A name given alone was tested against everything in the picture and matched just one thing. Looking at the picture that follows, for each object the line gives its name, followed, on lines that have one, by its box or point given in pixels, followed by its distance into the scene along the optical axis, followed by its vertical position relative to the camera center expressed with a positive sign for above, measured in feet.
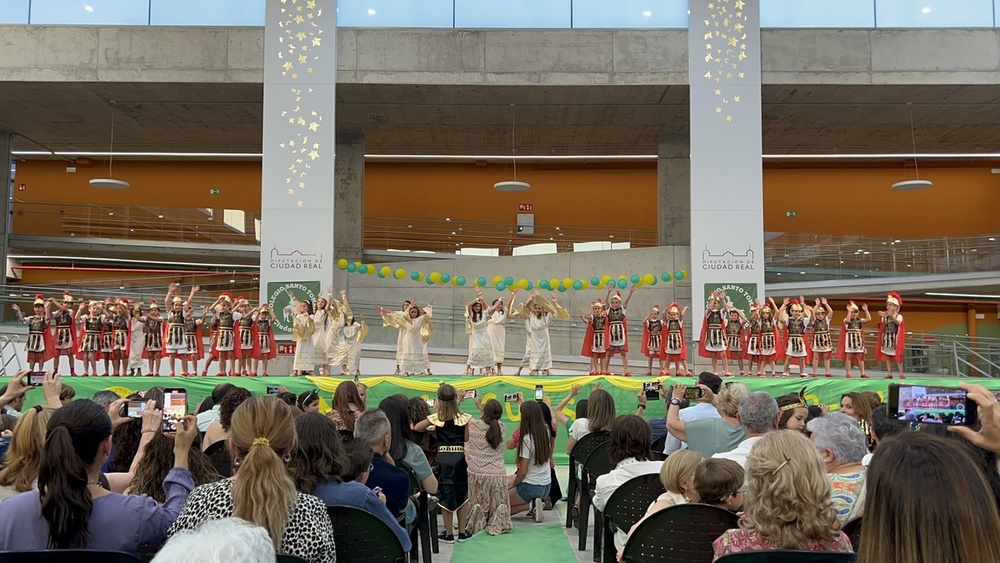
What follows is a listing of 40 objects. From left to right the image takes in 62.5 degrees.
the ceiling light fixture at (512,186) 61.95 +10.44
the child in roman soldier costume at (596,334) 44.68 -0.56
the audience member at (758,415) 12.31 -1.35
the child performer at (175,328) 44.01 -0.32
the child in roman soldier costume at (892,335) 43.96 -0.53
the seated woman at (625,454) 13.80 -2.27
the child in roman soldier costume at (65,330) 43.78 -0.45
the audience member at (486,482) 19.26 -3.74
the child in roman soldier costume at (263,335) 44.11 -0.68
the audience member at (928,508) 4.26 -0.97
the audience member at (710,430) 14.39 -1.85
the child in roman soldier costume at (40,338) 42.98 -0.87
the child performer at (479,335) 44.93 -0.64
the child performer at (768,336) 44.24 -0.62
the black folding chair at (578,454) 18.69 -3.02
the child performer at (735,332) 44.11 -0.41
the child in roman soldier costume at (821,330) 44.88 -0.28
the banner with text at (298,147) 46.11 +9.99
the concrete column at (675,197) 60.54 +9.31
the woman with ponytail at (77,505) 7.58 -1.73
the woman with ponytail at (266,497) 7.59 -1.64
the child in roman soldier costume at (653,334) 45.06 -0.55
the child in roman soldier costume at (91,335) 43.50 -0.70
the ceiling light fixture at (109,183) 60.54 +10.35
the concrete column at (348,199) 61.52 +9.21
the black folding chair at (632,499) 12.75 -2.74
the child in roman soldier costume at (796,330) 44.91 -0.29
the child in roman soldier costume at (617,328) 44.47 -0.22
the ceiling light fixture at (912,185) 60.27 +10.40
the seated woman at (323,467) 9.78 -1.72
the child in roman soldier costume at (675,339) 44.37 -0.80
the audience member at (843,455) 9.27 -1.51
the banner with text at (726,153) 46.42 +9.72
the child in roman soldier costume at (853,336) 45.24 -0.61
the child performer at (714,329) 44.45 -0.25
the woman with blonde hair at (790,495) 7.23 -1.51
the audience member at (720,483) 9.50 -1.83
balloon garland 56.44 +3.15
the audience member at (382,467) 12.85 -2.26
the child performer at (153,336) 44.52 -0.76
